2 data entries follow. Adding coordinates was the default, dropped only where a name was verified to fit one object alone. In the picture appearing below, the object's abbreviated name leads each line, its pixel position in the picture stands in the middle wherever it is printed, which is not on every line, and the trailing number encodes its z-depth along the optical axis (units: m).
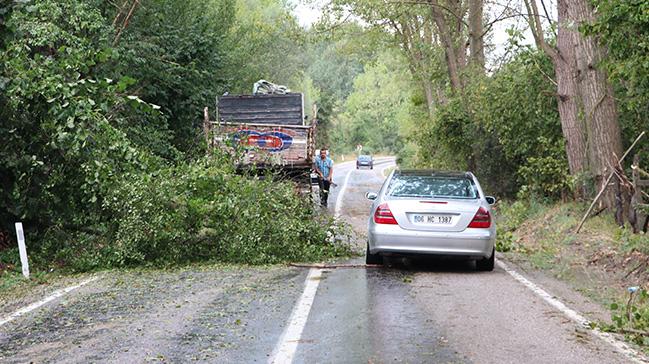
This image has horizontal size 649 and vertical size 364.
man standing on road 23.41
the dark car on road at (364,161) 71.00
